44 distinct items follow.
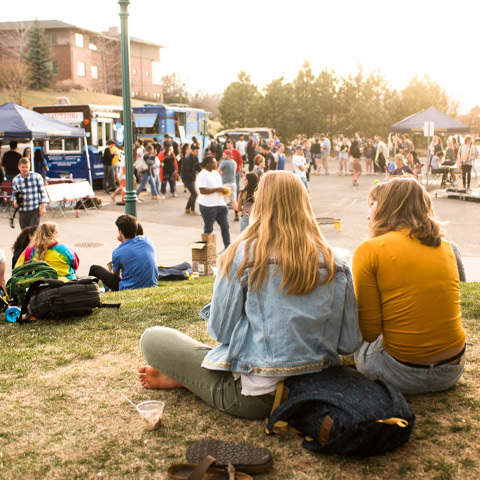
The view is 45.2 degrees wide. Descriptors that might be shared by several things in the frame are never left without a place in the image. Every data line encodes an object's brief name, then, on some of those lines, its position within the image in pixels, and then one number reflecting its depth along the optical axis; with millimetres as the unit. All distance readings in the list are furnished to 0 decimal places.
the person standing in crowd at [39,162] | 18134
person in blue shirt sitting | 7129
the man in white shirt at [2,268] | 7684
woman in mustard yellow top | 3107
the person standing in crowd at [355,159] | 24734
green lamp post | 9266
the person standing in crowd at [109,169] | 20641
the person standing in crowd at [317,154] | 30422
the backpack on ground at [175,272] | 9008
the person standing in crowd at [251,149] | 26469
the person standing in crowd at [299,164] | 17359
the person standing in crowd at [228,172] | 15445
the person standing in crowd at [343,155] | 30000
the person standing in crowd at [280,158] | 22125
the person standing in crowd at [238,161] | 19578
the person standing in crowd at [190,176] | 16547
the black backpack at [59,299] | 5355
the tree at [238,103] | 53688
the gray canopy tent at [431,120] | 27172
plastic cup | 3205
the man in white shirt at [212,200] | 11156
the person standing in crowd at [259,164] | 15117
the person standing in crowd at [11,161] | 16688
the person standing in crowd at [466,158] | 20031
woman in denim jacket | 2969
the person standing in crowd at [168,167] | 20578
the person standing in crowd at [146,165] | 19062
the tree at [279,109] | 51000
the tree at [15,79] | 57969
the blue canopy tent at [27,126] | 15719
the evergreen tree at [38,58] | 65312
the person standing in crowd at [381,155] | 27219
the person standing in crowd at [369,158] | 29969
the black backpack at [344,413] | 2711
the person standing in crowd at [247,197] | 9766
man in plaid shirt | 10852
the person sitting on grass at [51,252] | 6758
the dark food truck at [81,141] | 20500
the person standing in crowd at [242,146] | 29531
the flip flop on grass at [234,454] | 2727
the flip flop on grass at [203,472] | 2555
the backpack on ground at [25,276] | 5773
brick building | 71188
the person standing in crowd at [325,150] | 30775
